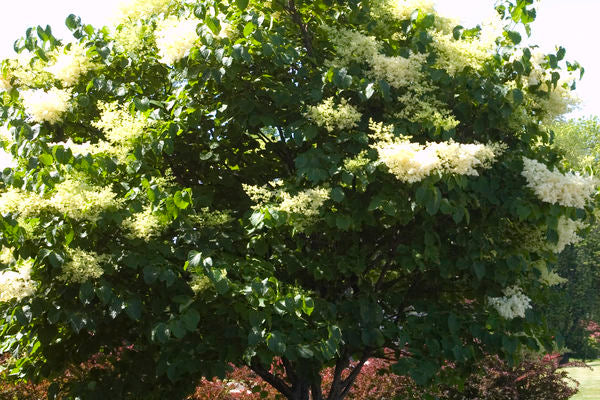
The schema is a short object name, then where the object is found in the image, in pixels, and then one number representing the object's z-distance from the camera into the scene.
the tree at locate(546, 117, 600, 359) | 22.56
